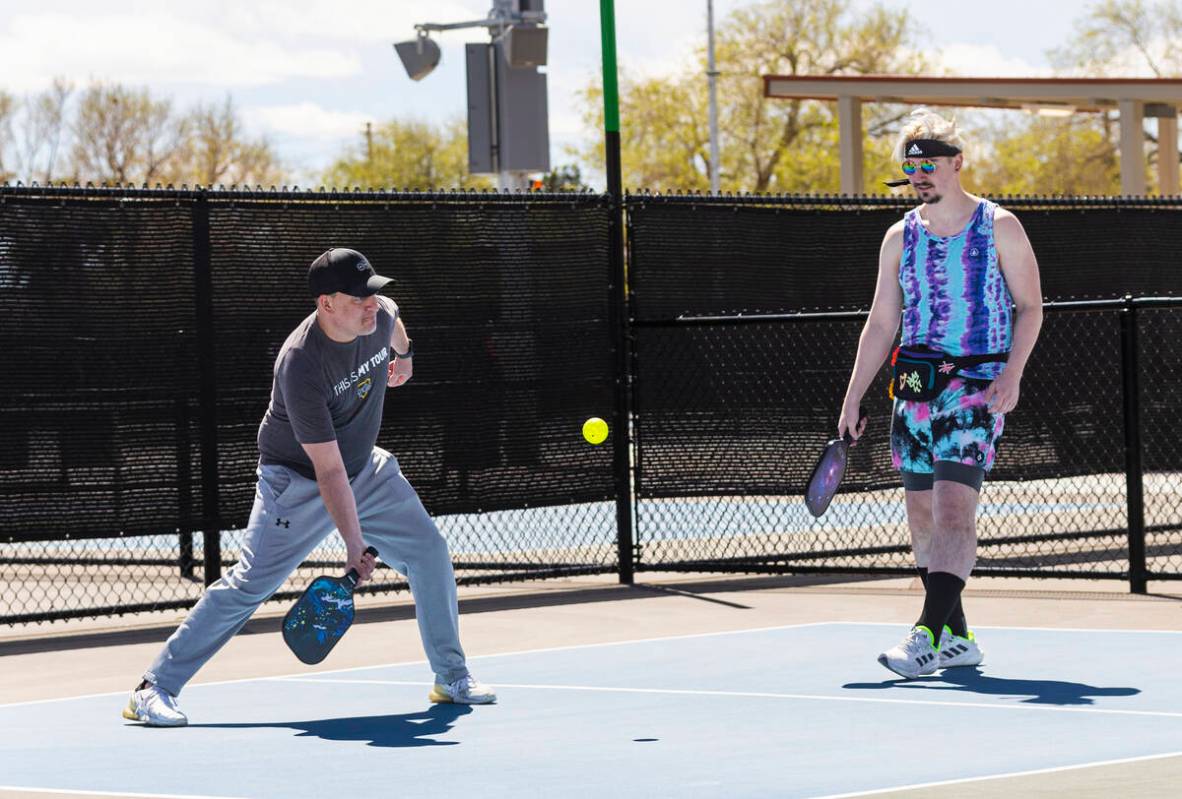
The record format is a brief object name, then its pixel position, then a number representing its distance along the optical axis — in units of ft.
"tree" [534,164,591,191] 245.86
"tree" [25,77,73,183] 223.10
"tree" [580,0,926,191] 195.52
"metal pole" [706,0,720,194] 182.39
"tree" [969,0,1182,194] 195.72
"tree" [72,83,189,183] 221.46
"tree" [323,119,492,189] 273.75
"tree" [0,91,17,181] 219.82
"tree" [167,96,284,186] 225.56
